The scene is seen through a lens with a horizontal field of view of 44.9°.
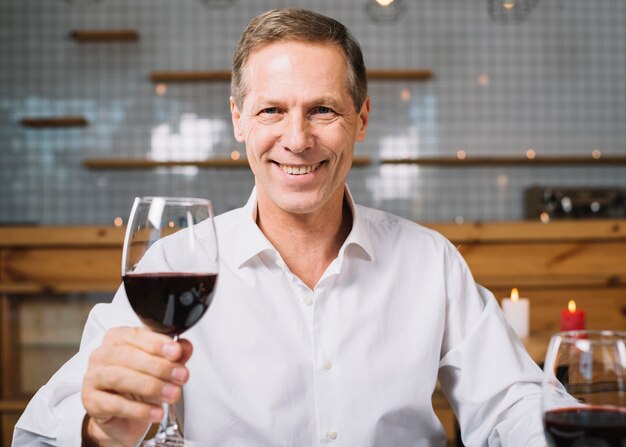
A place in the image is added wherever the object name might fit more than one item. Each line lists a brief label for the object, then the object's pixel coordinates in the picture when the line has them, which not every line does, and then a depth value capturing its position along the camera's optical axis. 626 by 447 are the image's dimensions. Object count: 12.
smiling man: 1.25
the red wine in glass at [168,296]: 0.74
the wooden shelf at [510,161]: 4.99
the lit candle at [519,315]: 1.97
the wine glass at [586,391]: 0.62
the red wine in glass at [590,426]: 0.62
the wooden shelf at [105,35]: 5.02
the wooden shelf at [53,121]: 5.00
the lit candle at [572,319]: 1.78
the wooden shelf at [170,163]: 4.95
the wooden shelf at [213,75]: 4.97
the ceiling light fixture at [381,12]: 4.67
